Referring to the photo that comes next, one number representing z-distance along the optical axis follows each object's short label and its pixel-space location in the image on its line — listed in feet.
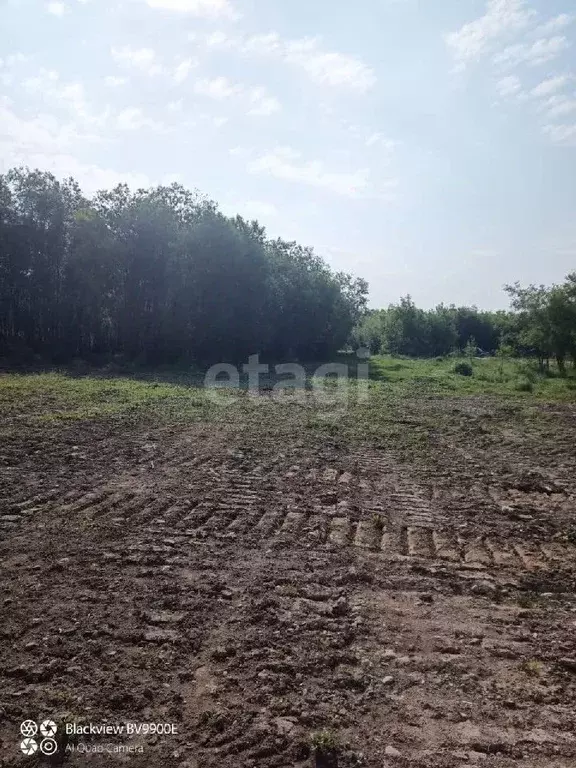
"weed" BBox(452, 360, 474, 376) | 69.36
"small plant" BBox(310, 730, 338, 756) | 7.13
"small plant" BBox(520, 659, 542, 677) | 8.88
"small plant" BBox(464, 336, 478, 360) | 95.53
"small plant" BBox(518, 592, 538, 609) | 11.14
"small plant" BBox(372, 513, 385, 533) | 15.21
